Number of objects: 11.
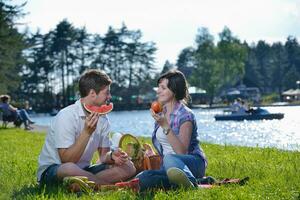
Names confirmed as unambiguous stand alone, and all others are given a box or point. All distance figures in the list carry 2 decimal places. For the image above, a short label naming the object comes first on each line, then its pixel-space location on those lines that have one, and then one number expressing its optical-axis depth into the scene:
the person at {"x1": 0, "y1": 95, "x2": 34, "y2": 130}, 19.00
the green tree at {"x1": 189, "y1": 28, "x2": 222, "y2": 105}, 81.19
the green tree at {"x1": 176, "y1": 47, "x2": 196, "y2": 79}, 101.31
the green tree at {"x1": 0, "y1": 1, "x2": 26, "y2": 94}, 30.75
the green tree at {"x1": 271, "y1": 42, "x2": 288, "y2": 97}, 104.14
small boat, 34.50
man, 5.18
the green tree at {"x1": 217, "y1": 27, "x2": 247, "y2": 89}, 83.38
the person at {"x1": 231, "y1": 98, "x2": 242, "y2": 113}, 36.52
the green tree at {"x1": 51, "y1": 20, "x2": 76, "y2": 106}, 72.12
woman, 4.99
